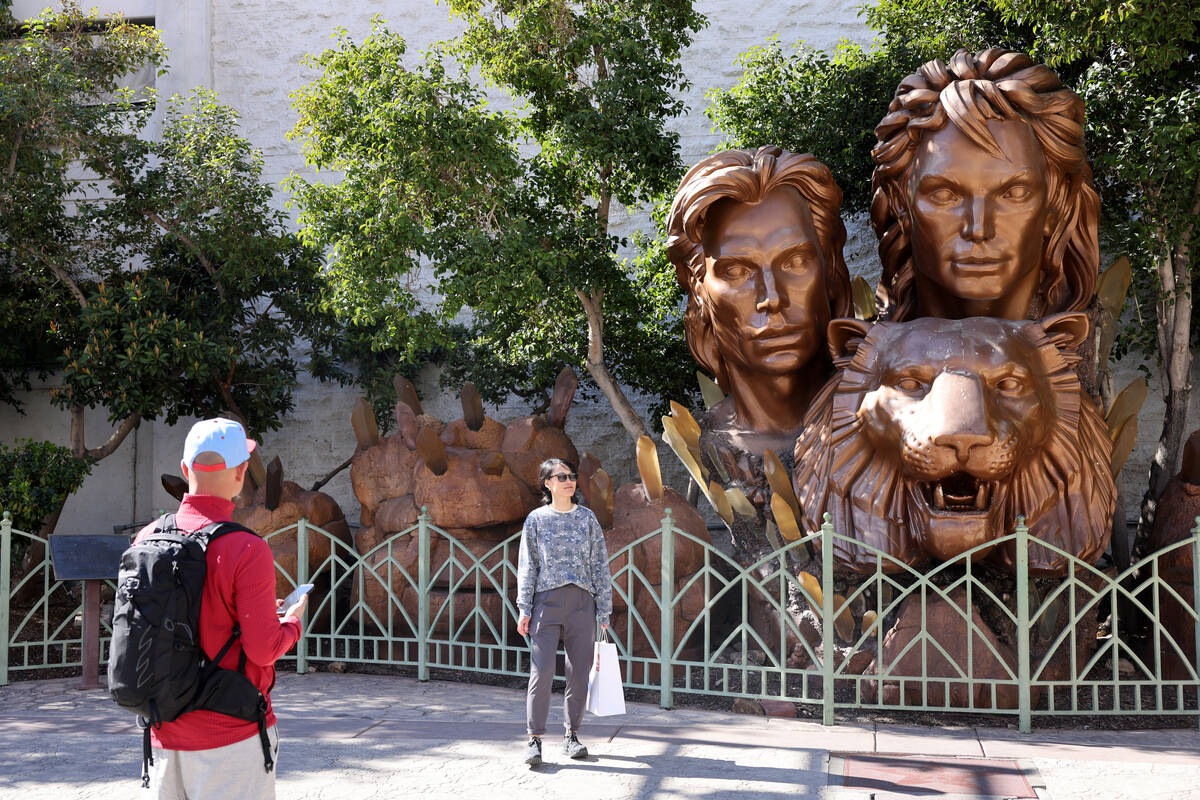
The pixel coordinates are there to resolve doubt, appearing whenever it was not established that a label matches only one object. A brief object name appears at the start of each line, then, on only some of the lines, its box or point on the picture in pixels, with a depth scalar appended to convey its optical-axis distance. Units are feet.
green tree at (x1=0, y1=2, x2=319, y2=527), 27.73
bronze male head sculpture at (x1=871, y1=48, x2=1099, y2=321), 19.17
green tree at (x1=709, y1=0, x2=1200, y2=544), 21.24
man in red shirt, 8.11
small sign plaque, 20.20
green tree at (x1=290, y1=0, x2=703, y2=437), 23.27
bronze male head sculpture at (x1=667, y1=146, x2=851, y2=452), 20.54
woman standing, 13.91
